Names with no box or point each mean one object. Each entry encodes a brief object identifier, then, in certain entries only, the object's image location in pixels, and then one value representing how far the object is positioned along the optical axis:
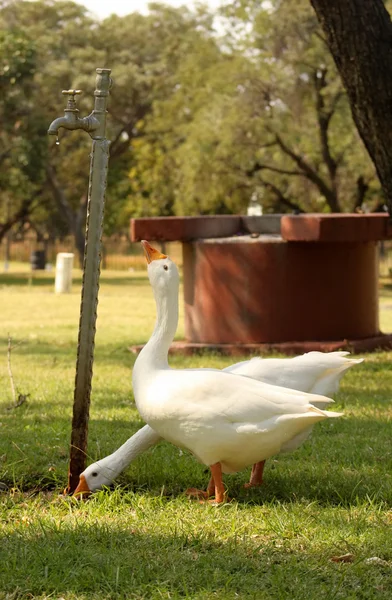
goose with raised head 4.54
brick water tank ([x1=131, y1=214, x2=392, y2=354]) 10.48
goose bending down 4.94
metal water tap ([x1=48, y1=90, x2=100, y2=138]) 4.73
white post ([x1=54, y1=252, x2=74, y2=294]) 24.38
